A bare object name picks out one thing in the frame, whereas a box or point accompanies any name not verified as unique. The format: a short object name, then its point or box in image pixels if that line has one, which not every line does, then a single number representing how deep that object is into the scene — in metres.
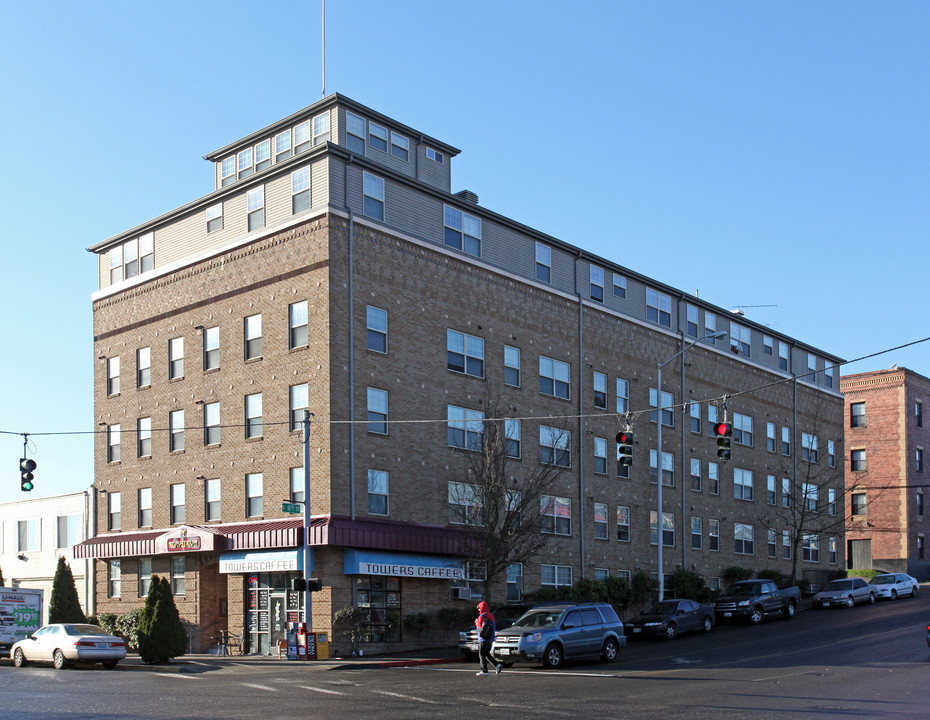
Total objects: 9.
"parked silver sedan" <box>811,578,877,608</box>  49.53
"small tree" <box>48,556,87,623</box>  39.84
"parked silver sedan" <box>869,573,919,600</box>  52.78
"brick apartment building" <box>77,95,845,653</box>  36.41
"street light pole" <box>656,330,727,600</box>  42.59
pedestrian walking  26.95
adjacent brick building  76.19
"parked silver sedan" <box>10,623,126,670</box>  31.56
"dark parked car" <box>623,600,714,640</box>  38.59
